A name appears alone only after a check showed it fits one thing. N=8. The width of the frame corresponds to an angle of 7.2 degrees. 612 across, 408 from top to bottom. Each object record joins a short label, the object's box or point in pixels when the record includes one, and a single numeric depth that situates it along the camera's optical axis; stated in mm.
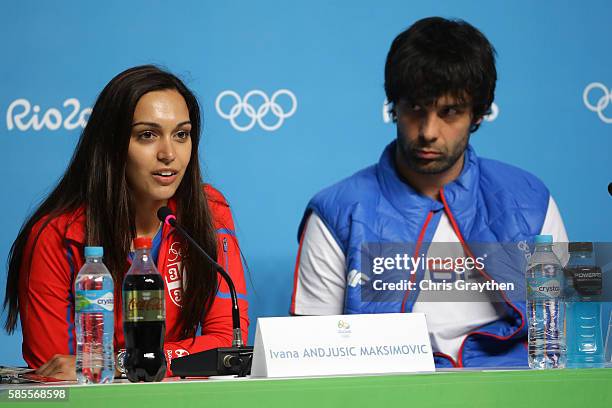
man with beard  8809
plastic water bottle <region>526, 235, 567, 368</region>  8044
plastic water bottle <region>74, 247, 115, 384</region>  7847
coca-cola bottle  7907
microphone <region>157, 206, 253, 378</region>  7906
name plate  7799
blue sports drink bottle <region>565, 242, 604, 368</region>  8163
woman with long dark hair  8395
